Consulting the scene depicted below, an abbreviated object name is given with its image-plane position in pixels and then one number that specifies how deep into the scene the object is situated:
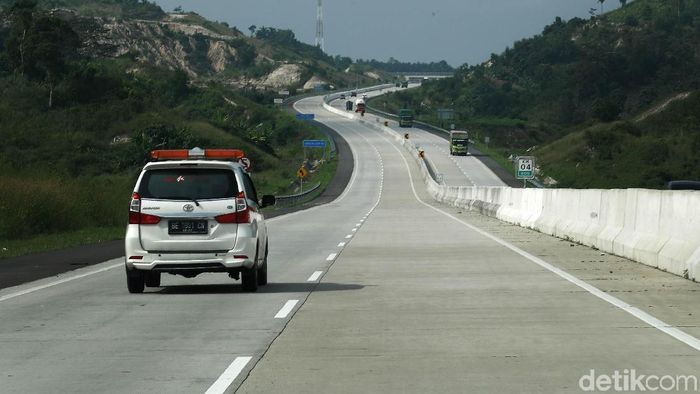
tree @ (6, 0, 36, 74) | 139.50
